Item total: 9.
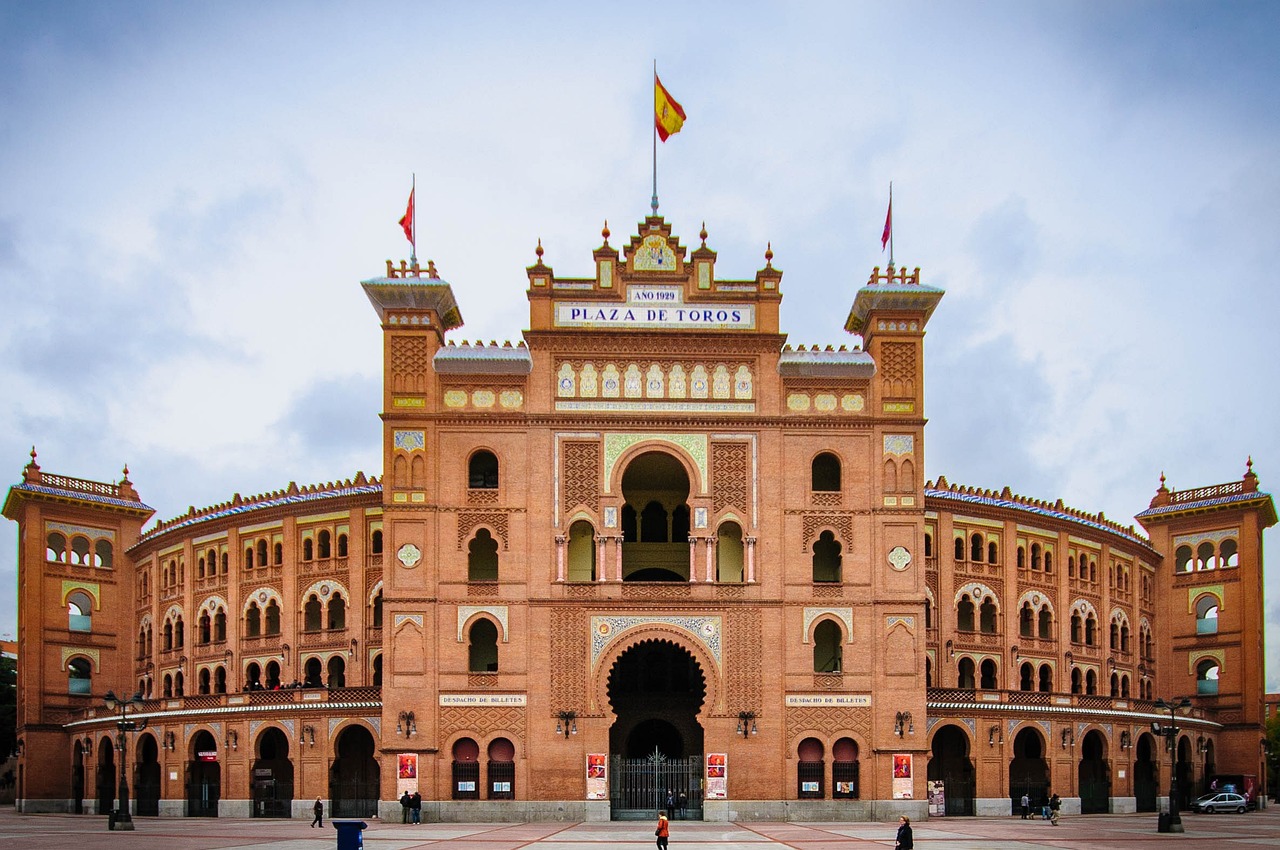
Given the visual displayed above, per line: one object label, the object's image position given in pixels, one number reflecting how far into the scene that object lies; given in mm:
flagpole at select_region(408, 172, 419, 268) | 52984
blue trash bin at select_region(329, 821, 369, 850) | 27656
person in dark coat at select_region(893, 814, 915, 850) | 29812
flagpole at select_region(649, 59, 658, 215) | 54438
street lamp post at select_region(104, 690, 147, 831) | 46594
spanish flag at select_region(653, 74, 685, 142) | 53125
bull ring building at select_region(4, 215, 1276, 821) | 49625
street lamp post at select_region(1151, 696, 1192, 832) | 45406
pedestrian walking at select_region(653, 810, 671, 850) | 32875
